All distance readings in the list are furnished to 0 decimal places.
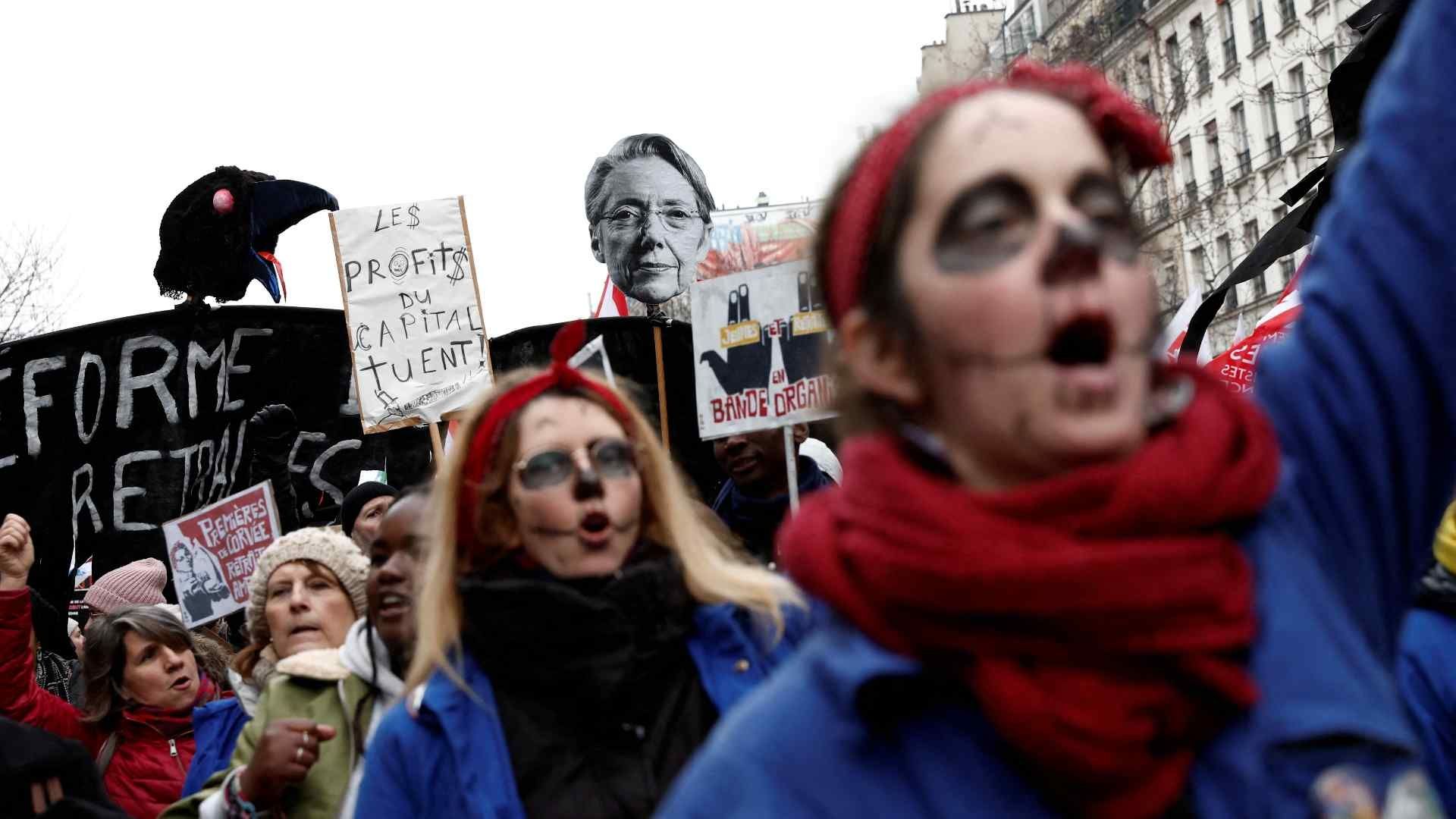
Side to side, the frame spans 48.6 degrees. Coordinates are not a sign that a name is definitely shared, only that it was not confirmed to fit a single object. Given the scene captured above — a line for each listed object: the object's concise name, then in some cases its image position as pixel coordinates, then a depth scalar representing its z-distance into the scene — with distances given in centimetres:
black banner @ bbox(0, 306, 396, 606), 810
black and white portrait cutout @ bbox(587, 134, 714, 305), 1084
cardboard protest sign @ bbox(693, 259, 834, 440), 680
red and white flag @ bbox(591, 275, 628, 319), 1299
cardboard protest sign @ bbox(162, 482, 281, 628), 732
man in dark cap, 572
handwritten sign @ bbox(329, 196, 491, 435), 822
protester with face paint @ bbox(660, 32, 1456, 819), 121
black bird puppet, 874
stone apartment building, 3803
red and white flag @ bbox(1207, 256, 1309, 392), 587
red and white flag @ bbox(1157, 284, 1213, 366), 768
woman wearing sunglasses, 264
